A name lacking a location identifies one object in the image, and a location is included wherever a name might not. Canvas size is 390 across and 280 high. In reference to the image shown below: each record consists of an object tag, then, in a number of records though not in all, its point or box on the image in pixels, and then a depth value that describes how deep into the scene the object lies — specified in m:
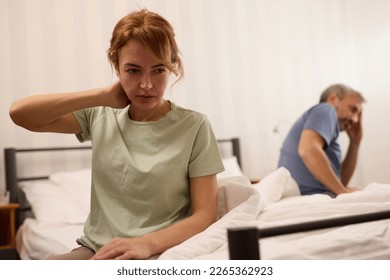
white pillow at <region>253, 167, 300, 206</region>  1.62
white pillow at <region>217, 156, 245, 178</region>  1.88
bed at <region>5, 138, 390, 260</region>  0.77
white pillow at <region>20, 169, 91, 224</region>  1.71
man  1.66
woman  0.92
